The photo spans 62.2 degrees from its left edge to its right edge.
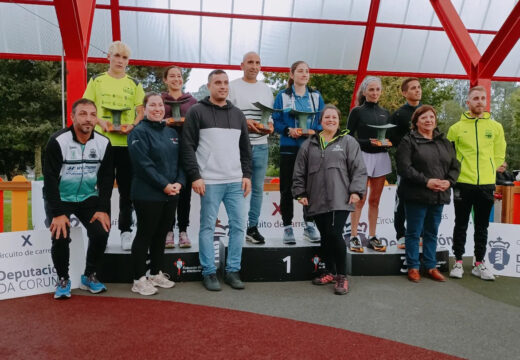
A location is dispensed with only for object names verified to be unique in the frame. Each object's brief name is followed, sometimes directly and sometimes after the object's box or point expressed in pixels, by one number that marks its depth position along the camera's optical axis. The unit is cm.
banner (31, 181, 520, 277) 539
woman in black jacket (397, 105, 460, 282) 405
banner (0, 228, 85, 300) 353
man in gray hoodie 365
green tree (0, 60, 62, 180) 2220
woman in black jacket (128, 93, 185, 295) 349
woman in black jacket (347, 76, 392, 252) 434
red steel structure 583
